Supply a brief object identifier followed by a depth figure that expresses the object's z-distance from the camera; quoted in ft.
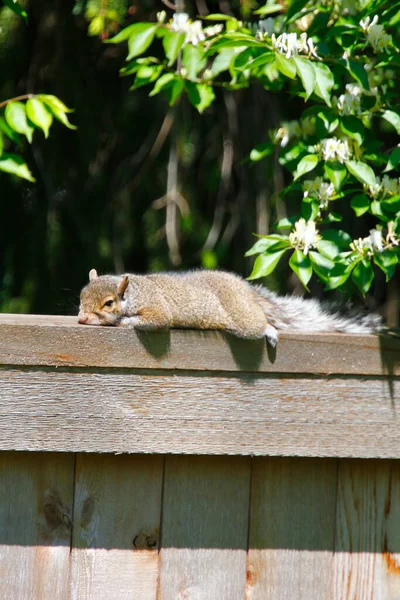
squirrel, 32.59
